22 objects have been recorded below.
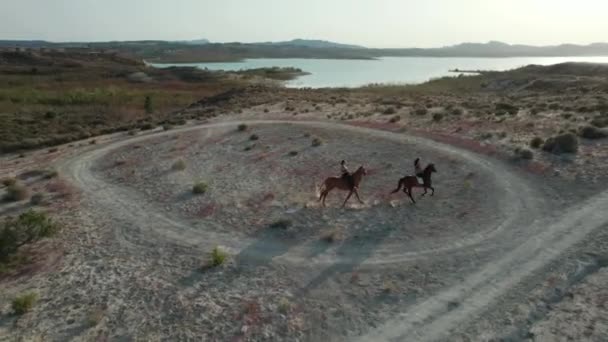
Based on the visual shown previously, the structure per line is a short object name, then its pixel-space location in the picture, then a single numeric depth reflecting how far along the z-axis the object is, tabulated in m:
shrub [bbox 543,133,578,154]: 24.77
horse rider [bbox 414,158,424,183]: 20.48
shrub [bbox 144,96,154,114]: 62.76
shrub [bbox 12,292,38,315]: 13.84
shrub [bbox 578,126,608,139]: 26.86
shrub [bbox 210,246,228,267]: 15.90
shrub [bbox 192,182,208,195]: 23.61
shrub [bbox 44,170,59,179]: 28.58
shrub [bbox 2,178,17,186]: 27.13
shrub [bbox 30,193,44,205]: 23.56
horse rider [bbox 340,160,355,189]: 19.75
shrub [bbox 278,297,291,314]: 13.14
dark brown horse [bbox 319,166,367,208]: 19.78
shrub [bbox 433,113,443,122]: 36.69
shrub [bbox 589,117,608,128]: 28.81
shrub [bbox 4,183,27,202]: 24.41
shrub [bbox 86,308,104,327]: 13.09
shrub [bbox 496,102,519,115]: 38.58
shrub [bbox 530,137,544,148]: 26.53
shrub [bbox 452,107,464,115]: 38.37
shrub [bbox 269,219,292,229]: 18.66
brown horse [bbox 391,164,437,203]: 19.92
